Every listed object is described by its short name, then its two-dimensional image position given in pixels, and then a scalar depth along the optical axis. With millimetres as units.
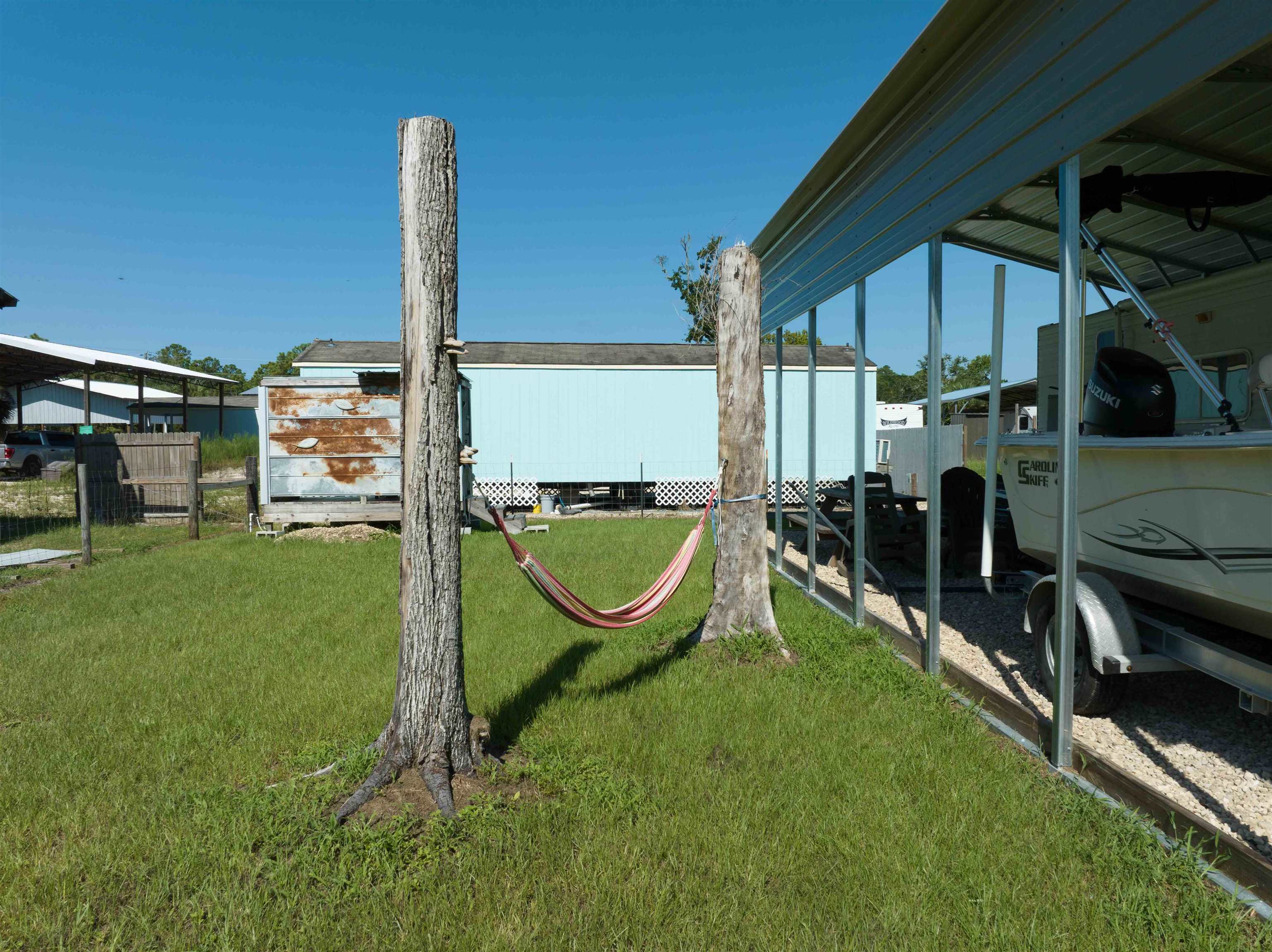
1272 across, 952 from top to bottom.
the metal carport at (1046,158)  2930
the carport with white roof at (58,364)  13844
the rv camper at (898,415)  29156
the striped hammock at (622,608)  3688
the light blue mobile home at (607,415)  16000
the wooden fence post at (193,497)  11320
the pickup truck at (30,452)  21719
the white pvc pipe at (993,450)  4516
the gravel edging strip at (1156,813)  2416
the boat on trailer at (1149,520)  3137
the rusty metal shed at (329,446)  11250
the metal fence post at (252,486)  12344
